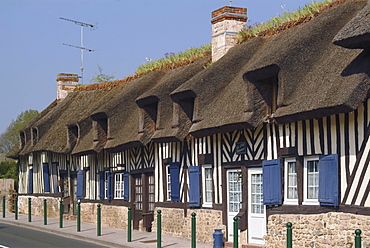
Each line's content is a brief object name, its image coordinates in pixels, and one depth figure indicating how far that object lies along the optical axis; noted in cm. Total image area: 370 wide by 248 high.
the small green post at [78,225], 2053
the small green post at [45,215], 2312
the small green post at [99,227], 1892
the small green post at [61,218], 2189
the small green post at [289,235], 1111
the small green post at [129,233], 1701
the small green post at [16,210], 2560
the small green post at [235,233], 1289
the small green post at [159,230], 1520
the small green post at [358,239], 957
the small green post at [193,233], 1395
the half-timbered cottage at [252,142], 1221
